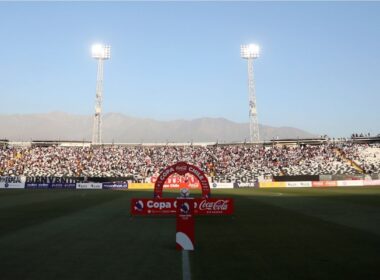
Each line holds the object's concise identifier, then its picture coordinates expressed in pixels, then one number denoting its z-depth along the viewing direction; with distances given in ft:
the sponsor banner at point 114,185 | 232.32
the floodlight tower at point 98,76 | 300.40
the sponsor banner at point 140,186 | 234.74
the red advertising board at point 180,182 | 222.48
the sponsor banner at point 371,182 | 231.50
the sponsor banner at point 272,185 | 237.86
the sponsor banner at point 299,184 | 234.74
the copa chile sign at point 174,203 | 81.14
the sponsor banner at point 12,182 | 227.61
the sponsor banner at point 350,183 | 230.48
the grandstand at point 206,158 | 258.37
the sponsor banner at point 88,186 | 232.32
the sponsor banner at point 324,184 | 232.53
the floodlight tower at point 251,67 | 306.14
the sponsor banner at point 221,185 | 235.05
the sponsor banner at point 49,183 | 230.89
